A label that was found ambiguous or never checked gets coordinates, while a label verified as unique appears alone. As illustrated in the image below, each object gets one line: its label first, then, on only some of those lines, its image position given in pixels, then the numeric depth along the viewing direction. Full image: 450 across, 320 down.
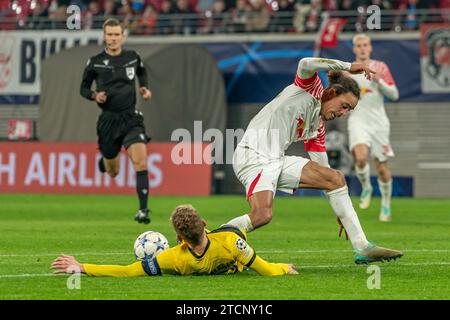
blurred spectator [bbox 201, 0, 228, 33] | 26.47
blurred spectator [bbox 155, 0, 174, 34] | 26.89
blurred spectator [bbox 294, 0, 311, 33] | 25.64
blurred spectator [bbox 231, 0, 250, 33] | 26.20
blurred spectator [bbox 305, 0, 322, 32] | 25.61
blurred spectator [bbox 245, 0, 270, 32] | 25.98
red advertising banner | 24.19
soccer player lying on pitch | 8.51
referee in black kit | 14.84
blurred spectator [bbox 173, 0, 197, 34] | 26.73
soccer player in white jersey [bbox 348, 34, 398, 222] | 16.48
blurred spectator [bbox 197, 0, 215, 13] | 27.27
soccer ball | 9.48
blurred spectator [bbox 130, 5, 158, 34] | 27.16
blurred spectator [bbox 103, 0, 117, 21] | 27.03
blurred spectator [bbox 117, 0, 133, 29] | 27.06
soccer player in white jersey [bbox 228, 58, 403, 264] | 9.46
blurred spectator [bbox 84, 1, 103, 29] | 27.06
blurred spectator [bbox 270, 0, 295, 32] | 25.89
